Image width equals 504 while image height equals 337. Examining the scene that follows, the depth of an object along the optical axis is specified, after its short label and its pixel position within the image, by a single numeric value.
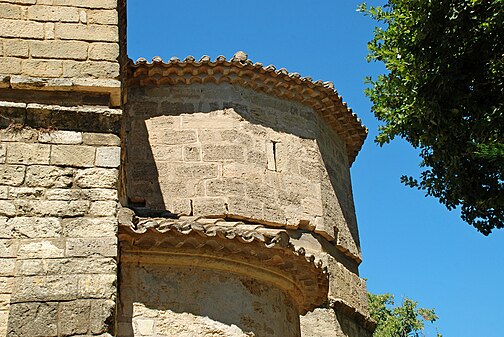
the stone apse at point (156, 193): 4.86
